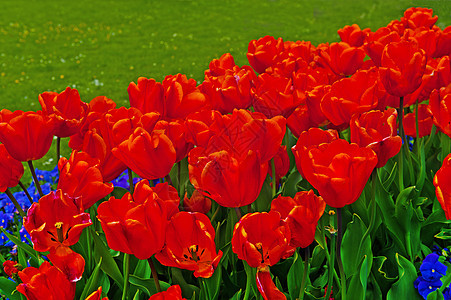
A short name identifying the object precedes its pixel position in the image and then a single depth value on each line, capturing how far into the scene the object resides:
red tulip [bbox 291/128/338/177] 1.42
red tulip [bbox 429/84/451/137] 1.51
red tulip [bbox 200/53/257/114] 1.55
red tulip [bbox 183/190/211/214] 1.44
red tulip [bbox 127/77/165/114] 1.53
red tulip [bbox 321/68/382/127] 1.49
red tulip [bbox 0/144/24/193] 1.49
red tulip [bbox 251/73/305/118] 1.52
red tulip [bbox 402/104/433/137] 1.73
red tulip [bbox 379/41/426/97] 1.51
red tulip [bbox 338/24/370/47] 1.95
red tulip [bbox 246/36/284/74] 1.81
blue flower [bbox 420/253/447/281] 1.49
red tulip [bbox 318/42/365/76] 1.72
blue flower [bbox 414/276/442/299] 1.47
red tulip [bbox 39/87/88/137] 1.54
